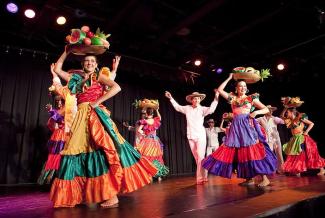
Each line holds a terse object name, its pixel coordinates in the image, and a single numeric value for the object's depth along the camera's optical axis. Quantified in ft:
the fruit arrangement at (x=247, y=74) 13.15
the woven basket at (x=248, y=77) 13.20
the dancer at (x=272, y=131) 22.93
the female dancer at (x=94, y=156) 7.35
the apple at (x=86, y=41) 7.86
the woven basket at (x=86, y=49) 8.04
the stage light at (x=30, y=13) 16.28
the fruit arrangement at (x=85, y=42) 7.88
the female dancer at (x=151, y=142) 20.13
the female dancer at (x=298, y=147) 18.89
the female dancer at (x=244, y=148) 11.96
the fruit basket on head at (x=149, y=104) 21.04
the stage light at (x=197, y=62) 25.96
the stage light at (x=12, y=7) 15.89
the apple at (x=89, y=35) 8.12
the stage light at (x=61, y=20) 17.38
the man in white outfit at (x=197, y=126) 15.50
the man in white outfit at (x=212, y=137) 28.55
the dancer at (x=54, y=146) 15.76
